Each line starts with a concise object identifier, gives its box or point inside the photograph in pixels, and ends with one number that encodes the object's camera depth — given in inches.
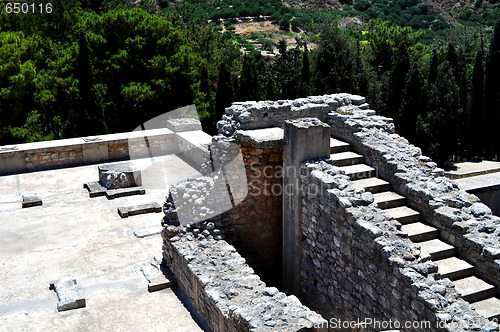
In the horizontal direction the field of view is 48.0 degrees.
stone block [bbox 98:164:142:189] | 464.8
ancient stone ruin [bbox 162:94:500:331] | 252.8
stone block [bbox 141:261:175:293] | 322.8
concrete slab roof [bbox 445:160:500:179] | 565.5
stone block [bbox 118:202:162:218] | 414.6
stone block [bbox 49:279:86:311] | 297.8
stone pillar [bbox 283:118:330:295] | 322.3
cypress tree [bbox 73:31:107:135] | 768.9
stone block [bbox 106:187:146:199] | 451.9
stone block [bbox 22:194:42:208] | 433.4
